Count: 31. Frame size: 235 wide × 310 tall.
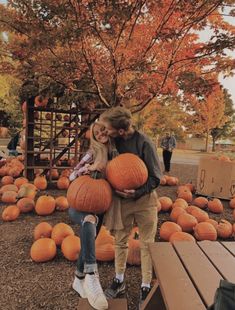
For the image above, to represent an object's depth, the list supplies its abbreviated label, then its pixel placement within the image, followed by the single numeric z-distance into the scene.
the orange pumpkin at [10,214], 4.71
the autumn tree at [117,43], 4.65
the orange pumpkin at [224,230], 4.27
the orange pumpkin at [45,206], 5.00
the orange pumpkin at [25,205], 5.12
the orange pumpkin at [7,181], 6.95
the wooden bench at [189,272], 1.60
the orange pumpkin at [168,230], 3.98
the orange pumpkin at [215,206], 5.70
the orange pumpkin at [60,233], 3.77
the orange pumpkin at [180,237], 3.60
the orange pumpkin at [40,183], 6.80
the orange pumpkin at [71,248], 3.43
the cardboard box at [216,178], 6.78
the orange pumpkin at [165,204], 5.40
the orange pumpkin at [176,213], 4.68
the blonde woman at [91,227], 2.38
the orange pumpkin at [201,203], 5.88
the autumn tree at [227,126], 35.41
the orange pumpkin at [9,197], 5.66
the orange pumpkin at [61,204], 5.28
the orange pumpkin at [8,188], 5.95
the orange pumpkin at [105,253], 3.45
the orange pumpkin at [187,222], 4.30
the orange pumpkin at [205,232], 4.02
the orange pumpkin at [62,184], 7.04
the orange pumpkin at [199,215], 4.55
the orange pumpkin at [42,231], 3.89
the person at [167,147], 11.68
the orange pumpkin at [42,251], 3.44
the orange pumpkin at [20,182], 6.47
